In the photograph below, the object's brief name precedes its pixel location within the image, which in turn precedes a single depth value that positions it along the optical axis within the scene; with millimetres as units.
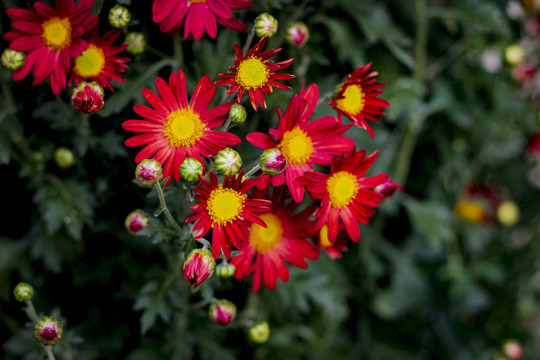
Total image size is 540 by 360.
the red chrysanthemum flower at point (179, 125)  452
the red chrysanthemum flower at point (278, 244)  485
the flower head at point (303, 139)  459
